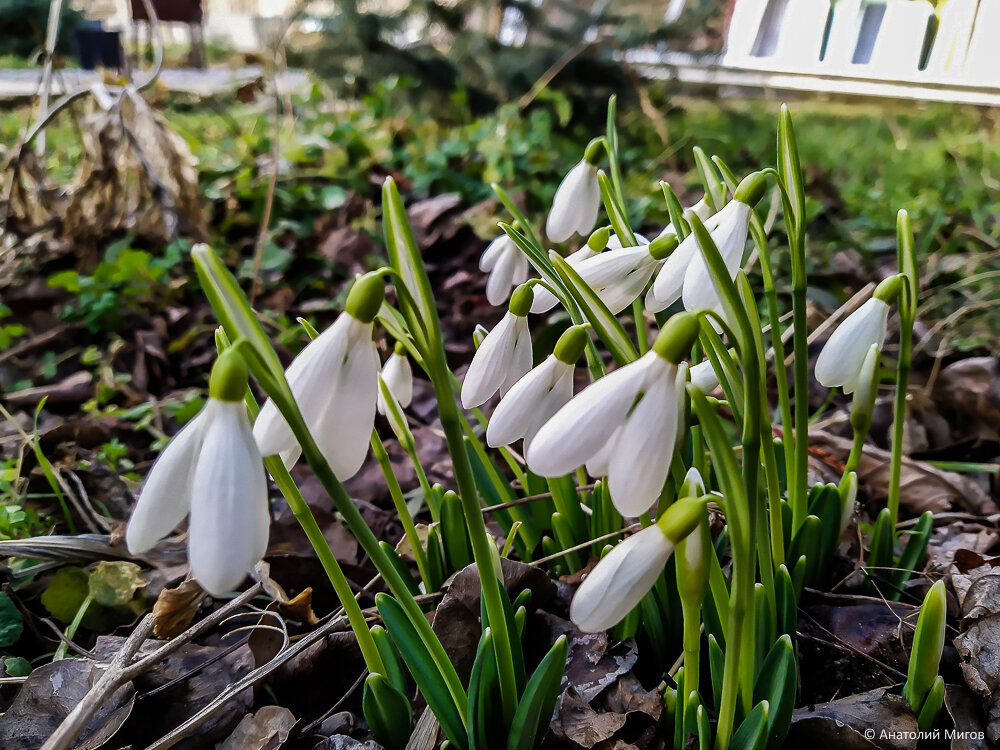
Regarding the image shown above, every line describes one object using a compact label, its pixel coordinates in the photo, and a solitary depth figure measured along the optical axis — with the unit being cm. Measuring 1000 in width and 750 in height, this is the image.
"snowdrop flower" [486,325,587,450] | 11
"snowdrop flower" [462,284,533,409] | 12
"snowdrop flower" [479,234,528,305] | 16
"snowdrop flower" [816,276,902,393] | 13
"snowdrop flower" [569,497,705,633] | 9
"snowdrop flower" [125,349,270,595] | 8
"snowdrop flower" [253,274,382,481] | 9
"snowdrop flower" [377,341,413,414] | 15
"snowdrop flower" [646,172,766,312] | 11
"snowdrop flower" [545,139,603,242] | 16
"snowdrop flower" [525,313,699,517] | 9
